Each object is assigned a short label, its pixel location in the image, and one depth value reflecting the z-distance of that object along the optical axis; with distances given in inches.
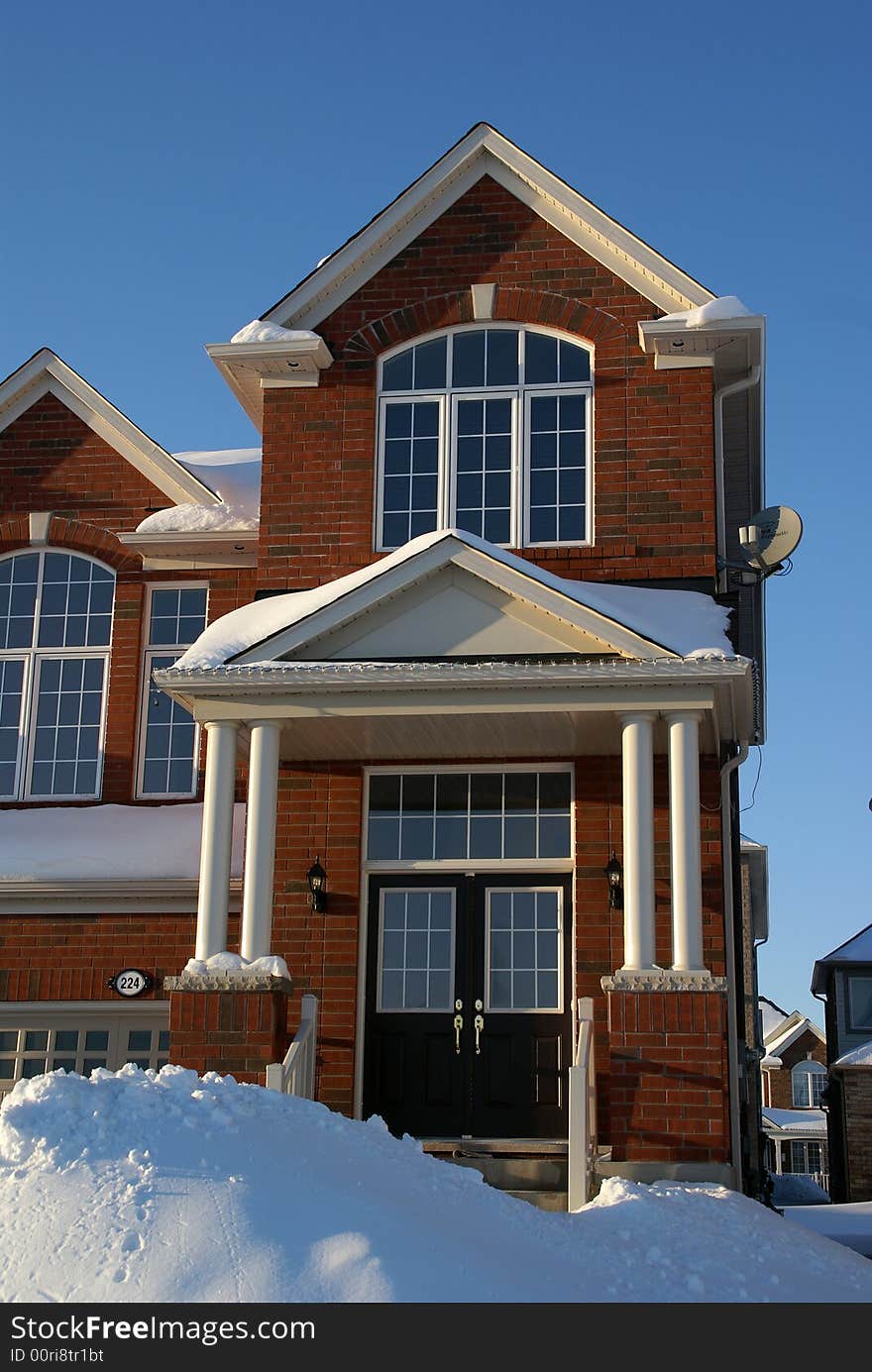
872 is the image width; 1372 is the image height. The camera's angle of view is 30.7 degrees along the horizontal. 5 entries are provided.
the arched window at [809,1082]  1964.8
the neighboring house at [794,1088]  1831.9
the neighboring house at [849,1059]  1215.6
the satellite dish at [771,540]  568.4
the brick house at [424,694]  485.4
